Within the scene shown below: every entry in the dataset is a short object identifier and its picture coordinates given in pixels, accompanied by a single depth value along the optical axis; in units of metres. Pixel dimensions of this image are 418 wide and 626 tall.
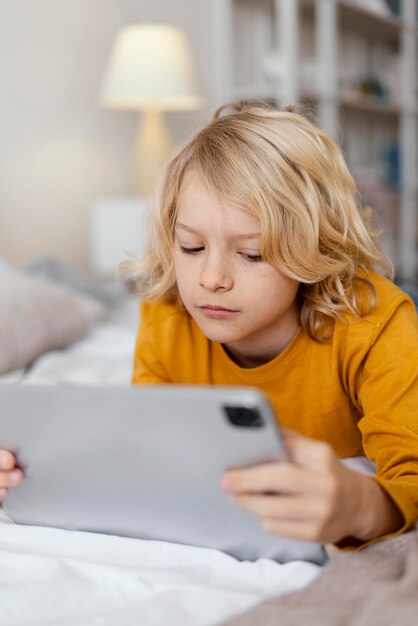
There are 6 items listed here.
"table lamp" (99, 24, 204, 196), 2.93
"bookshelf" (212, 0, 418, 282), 3.71
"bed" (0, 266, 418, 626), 0.62
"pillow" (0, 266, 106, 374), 1.61
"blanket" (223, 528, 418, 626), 0.57
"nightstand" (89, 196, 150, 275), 2.86
